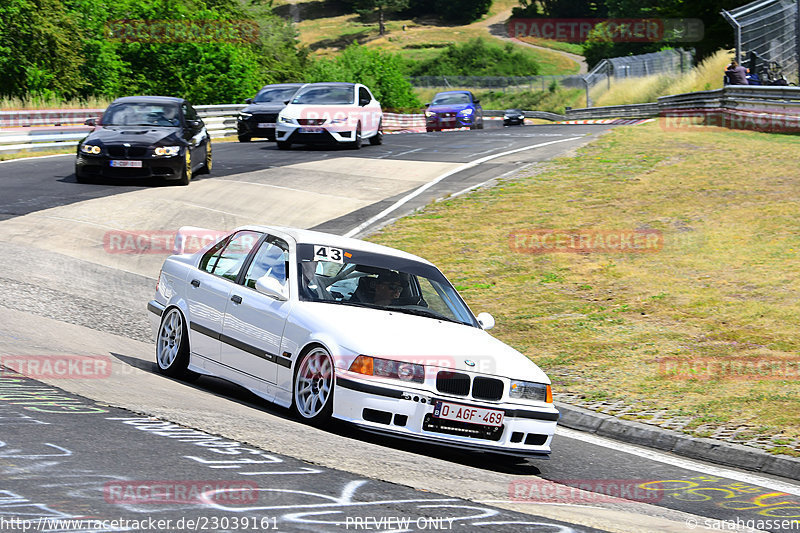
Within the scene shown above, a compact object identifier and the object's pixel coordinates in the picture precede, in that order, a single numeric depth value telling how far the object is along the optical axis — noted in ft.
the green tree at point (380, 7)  493.77
